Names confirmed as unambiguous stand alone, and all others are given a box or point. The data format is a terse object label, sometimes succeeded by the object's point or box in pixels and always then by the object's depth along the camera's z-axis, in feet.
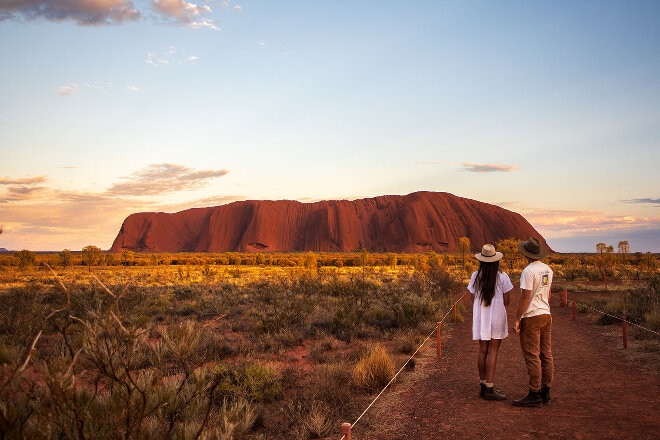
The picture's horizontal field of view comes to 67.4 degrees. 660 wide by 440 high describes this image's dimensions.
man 19.86
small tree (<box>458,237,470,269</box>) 172.55
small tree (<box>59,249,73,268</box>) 161.58
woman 20.67
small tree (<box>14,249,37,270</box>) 141.18
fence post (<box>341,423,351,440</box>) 13.65
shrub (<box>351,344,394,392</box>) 25.02
